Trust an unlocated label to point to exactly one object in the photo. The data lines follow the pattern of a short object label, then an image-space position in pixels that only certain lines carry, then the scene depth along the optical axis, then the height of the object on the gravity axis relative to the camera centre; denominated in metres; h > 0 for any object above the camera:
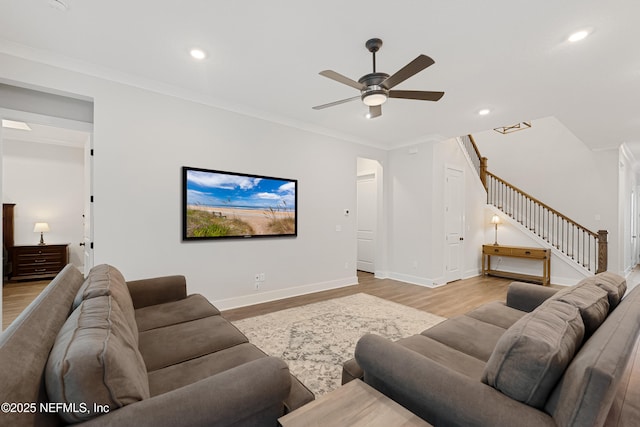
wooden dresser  4.93 -0.84
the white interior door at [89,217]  2.98 -0.02
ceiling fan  2.28 +1.13
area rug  2.29 -1.26
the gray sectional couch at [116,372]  0.83 -0.58
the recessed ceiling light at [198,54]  2.61 +1.55
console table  5.33 -0.83
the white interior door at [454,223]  5.40 -0.16
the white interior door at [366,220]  6.40 -0.13
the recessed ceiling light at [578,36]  2.26 +1.49
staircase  5.36 -0.13
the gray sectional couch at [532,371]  0.88 -0.59
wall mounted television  3.48 +0.14
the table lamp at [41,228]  5.13 -0.25
